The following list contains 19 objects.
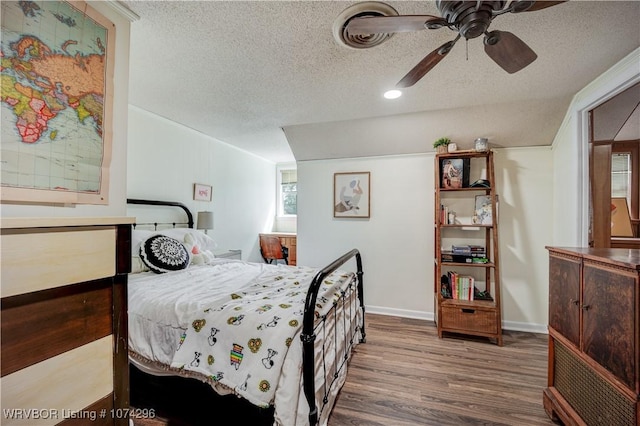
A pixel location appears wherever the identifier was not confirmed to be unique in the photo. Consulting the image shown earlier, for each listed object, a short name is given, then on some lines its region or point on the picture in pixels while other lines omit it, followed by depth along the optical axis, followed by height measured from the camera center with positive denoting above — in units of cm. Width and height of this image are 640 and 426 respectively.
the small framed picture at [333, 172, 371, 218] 374 +31
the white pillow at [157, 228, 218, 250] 296 -25
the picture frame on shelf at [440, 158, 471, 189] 312 +52
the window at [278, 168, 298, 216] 607 +55
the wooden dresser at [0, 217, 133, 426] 59 -28
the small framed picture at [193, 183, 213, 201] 373 +32
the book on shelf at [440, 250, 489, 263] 305 -45
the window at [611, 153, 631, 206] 323 +54
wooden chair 488 -63
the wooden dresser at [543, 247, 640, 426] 118 -60
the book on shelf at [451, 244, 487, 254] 310 -36
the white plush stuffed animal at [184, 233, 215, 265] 294 -42
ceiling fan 115 +89
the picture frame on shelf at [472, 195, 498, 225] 305 +8
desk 523 -53
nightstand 373 -56
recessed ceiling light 243 +113
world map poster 105 +48
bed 139 -77
